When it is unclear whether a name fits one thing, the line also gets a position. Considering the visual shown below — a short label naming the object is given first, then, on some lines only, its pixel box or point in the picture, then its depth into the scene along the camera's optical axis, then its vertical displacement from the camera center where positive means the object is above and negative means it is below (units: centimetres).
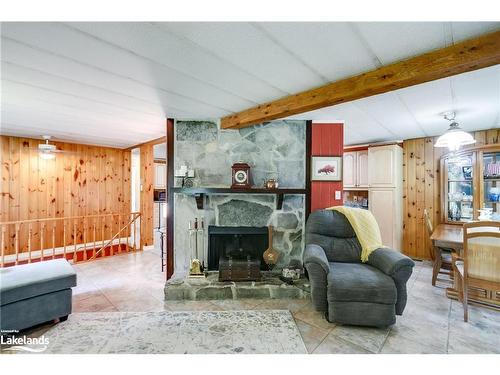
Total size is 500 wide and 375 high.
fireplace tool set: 304 -73
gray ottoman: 187 -92
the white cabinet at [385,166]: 400 +38
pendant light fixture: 258 +56
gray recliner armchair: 201 -89
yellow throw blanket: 257 -49
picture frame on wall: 313 +25
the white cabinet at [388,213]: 401 -47
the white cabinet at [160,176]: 641 +33
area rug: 178 -126
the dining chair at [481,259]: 204 -67
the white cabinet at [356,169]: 454 +36
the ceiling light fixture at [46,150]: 379 +63
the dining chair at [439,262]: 299 -99
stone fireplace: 309 +18
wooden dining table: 233 -74
